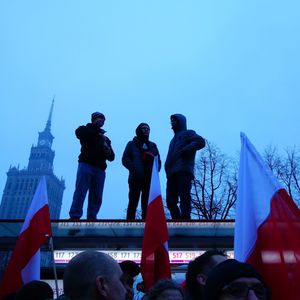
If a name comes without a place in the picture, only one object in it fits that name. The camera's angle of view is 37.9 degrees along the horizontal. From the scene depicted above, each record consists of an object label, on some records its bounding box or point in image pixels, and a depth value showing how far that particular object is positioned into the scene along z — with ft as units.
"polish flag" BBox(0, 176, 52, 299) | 15.78
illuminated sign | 24.68
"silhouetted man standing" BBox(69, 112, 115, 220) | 26.53
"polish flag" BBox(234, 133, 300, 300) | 9.52
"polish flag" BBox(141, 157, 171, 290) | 15.19
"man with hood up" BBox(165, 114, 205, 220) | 26.12
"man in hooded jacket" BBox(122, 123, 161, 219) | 26.91
